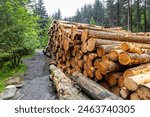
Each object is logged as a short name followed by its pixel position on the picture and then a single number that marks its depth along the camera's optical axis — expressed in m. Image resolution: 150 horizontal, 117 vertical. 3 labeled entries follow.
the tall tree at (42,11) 47.96
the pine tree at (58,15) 79.13
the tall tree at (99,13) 69.12
